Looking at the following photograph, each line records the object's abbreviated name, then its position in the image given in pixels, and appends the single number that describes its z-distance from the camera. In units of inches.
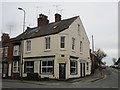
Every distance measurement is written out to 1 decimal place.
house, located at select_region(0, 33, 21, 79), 711.0
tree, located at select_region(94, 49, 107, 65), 1730.3
